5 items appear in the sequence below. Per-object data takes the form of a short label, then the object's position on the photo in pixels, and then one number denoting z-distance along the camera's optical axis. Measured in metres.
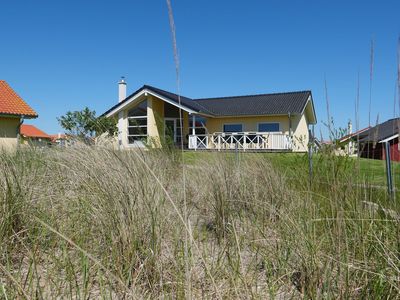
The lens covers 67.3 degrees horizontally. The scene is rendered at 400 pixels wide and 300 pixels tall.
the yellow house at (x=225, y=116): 20.66
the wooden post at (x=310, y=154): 3.36
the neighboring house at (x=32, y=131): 53.19
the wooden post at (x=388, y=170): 2.70
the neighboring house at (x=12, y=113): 16.55
